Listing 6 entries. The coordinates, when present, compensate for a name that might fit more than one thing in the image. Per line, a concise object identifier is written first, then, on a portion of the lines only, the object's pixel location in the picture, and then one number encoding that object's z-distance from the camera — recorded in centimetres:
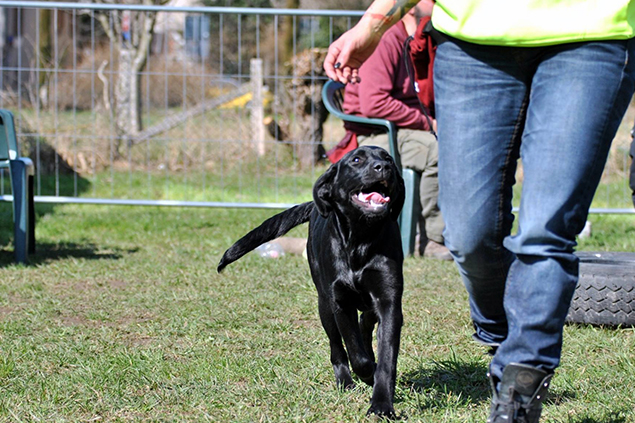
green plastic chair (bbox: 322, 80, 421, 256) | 1189
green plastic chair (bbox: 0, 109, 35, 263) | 1141
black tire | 791
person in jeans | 434
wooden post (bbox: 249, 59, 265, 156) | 1566
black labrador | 558
